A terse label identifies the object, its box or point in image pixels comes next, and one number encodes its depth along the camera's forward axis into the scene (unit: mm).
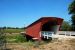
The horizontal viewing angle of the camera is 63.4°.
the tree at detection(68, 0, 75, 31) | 12612
